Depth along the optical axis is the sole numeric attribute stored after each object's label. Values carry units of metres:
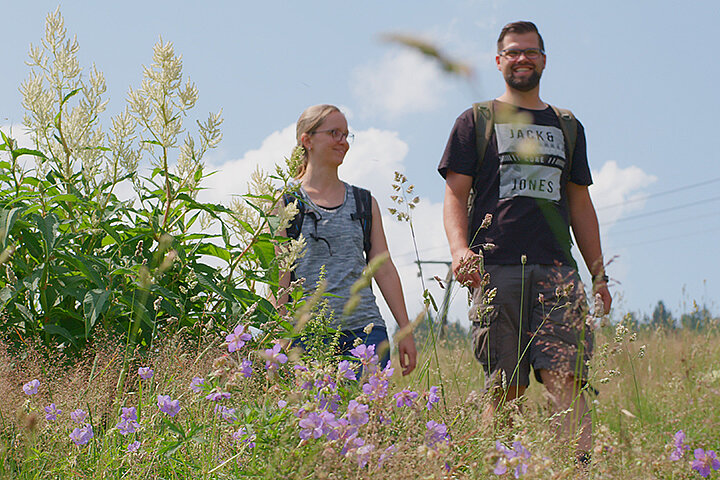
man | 13.55
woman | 13.55
